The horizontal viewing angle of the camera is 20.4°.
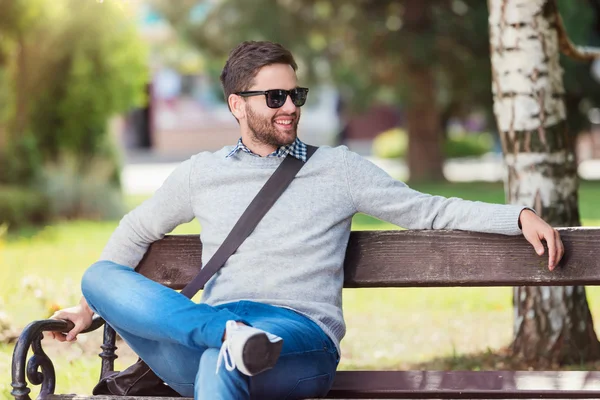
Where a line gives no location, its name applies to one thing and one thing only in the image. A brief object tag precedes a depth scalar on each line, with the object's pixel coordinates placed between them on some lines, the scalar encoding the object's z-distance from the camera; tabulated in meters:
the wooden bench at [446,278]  5.43
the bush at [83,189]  24.63
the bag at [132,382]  5.43
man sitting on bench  5.00
